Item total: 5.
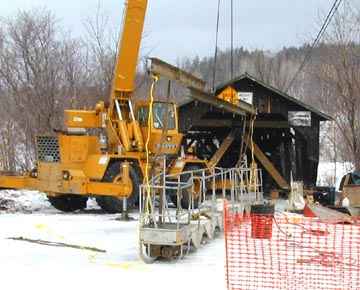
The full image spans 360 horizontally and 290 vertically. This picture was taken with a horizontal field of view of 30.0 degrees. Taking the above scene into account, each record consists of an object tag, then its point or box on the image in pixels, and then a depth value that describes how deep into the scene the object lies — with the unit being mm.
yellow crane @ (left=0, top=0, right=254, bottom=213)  16750
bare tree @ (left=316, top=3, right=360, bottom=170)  25969
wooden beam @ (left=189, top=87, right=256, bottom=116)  12730
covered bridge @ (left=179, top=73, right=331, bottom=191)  22625
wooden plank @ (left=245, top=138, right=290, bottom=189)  23844
